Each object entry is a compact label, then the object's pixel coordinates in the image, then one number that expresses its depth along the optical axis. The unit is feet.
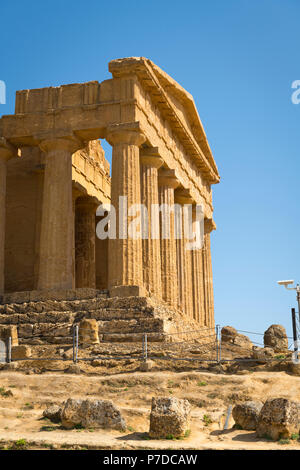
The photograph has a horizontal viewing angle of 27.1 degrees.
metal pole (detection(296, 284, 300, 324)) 75.82
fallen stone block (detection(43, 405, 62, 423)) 47.54
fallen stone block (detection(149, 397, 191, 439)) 42.65
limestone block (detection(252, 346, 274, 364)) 65.26
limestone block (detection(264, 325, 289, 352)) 89.04
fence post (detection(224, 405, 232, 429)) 46.88
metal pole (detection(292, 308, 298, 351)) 66.88
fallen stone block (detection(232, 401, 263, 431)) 45.11
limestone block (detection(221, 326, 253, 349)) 105.63
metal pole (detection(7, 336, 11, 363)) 67.99
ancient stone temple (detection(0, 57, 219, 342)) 87.97
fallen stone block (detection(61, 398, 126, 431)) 44.60
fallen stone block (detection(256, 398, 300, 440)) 41.93
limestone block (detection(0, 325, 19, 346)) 77.14
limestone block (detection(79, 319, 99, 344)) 74.28
